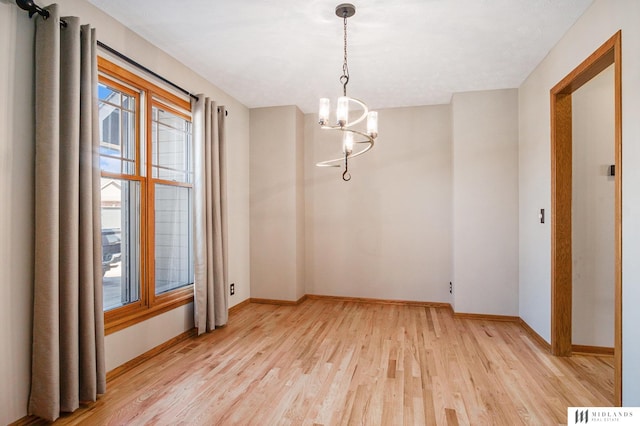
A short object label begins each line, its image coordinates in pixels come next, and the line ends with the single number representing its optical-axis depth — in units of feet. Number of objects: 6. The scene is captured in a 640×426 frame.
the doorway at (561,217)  9.70
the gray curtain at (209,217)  11.30
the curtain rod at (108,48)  6.35
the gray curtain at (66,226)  6.55
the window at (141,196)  8.88
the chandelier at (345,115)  7.38
